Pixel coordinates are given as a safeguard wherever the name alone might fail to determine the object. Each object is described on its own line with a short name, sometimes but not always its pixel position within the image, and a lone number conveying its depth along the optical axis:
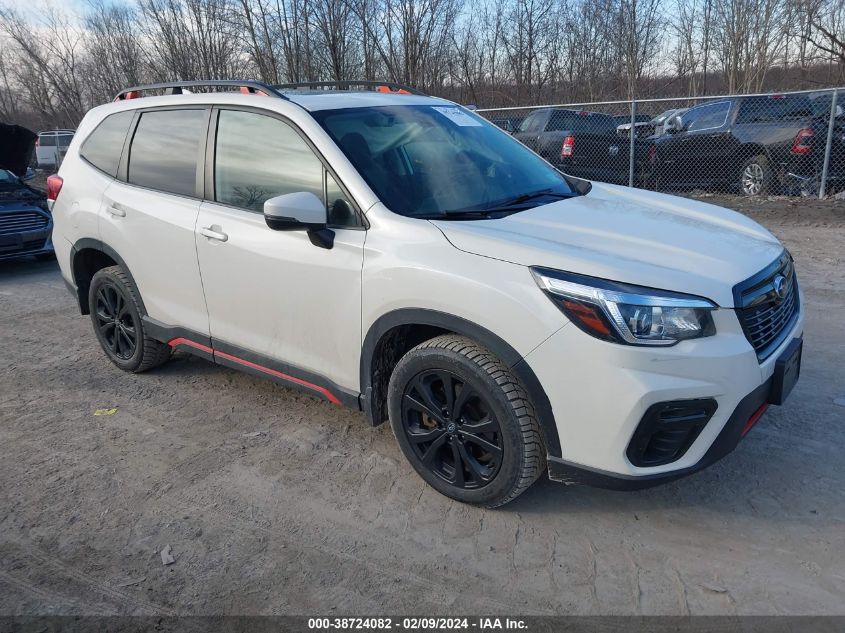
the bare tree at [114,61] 25.00
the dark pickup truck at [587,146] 12.05
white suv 2.49
